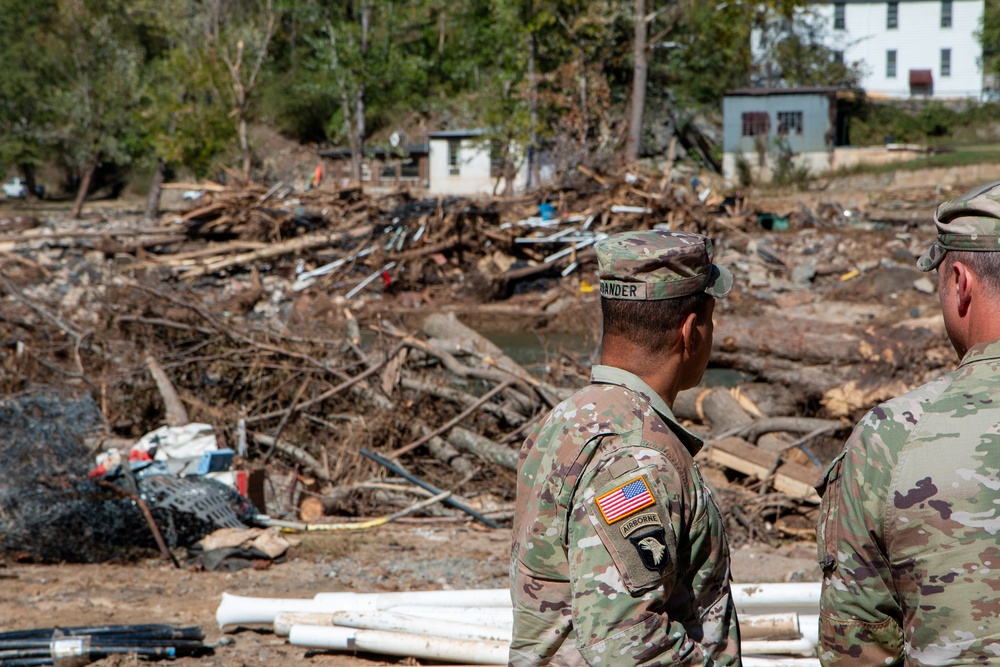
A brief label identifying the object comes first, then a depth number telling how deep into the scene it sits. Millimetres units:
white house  48469
